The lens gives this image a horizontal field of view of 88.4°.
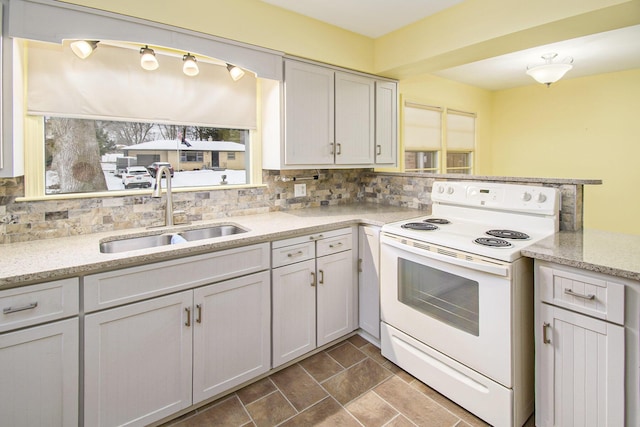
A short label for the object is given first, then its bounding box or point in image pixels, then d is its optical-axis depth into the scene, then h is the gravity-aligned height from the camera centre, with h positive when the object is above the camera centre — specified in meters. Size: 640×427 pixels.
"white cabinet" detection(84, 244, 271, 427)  1.49 -0.67
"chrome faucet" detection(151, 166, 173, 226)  2.05 +0.13
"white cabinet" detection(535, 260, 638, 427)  1.35 -0.62
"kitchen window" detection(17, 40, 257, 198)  1.82 +0.60
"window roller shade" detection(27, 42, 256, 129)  1.81 +0.78
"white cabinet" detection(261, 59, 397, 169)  2.43 +0.75
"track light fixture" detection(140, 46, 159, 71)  1.97 +0.92
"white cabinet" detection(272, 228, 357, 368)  2.07 -0.56
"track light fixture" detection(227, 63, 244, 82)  2.33 +1.00
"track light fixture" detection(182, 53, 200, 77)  2.14 +0.96
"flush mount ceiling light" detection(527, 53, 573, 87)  3.38 +1.44
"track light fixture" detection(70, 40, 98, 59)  1.77 +0.90
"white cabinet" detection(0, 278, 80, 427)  1.29 -0.58
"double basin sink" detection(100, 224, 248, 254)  1.93 -0.17
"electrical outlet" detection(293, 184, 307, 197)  2.87 +0.18
